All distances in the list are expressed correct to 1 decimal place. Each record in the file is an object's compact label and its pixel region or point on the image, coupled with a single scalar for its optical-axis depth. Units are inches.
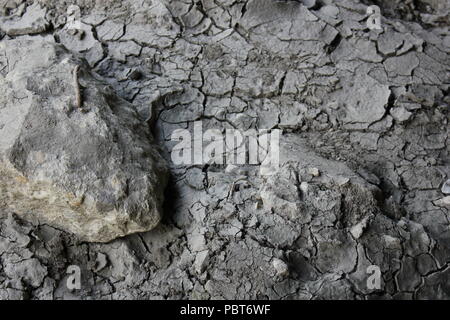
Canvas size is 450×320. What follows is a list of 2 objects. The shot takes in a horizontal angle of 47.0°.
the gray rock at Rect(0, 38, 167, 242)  78.4
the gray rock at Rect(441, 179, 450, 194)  90.5
